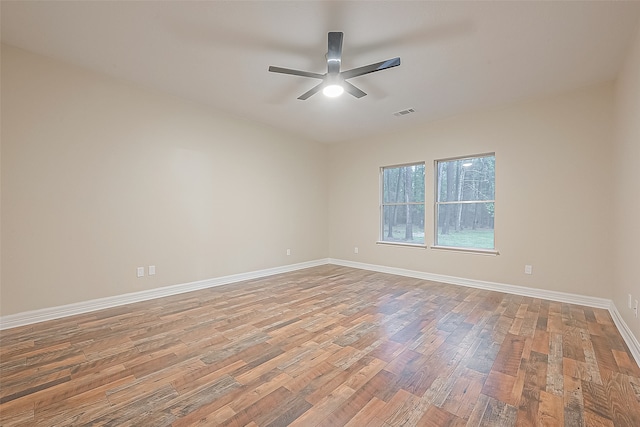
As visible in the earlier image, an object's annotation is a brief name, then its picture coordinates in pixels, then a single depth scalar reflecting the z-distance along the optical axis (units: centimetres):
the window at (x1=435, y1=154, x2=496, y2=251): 436
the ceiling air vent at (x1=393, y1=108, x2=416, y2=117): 432
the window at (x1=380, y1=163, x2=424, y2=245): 516
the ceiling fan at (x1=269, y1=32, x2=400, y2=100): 237
